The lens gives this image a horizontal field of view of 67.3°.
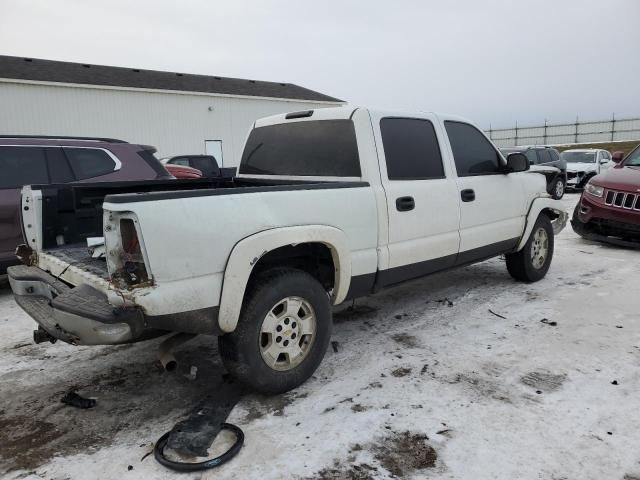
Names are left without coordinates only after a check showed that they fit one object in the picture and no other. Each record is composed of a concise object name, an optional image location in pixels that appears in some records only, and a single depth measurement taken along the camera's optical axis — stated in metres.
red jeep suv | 7.16
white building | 17.39
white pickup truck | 2.47
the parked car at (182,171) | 10.61
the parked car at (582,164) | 17.38
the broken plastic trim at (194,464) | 2.38
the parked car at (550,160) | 16.12
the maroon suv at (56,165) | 5.36
